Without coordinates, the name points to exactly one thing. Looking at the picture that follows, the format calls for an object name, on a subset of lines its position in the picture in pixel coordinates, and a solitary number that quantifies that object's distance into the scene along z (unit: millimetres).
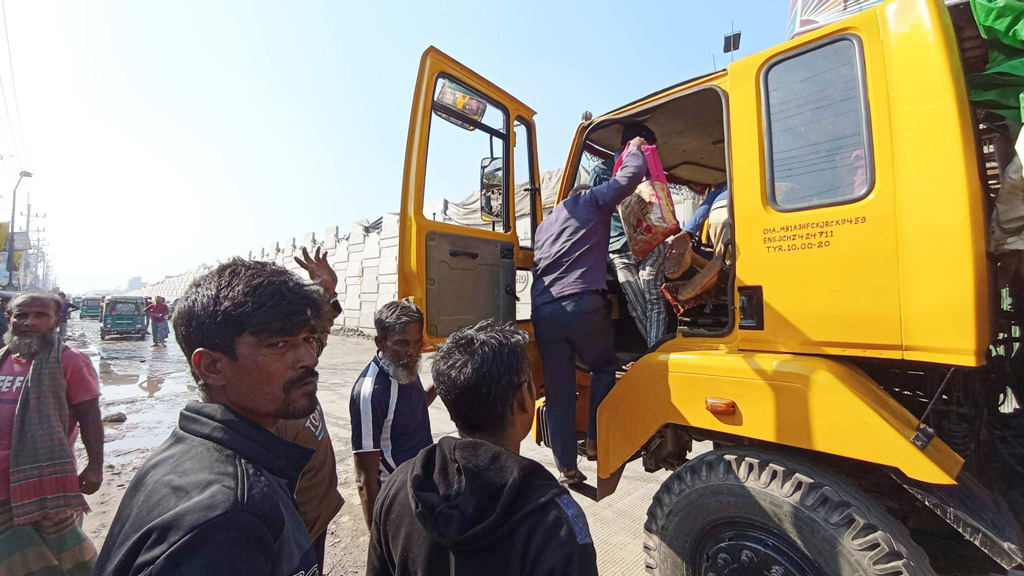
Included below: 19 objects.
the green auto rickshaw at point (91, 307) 31383
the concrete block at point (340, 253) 18844
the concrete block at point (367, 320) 16919
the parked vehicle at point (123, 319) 19406
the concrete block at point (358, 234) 17875
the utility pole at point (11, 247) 21975
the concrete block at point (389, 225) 15625
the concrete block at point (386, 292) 15671
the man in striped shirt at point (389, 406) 2281
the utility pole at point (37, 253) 58816
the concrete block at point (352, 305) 17859
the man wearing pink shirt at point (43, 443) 2260
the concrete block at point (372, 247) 16797
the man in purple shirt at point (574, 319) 2607
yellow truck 1599
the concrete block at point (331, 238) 20000
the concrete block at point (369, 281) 16906
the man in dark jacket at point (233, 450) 783
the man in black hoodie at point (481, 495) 1037
